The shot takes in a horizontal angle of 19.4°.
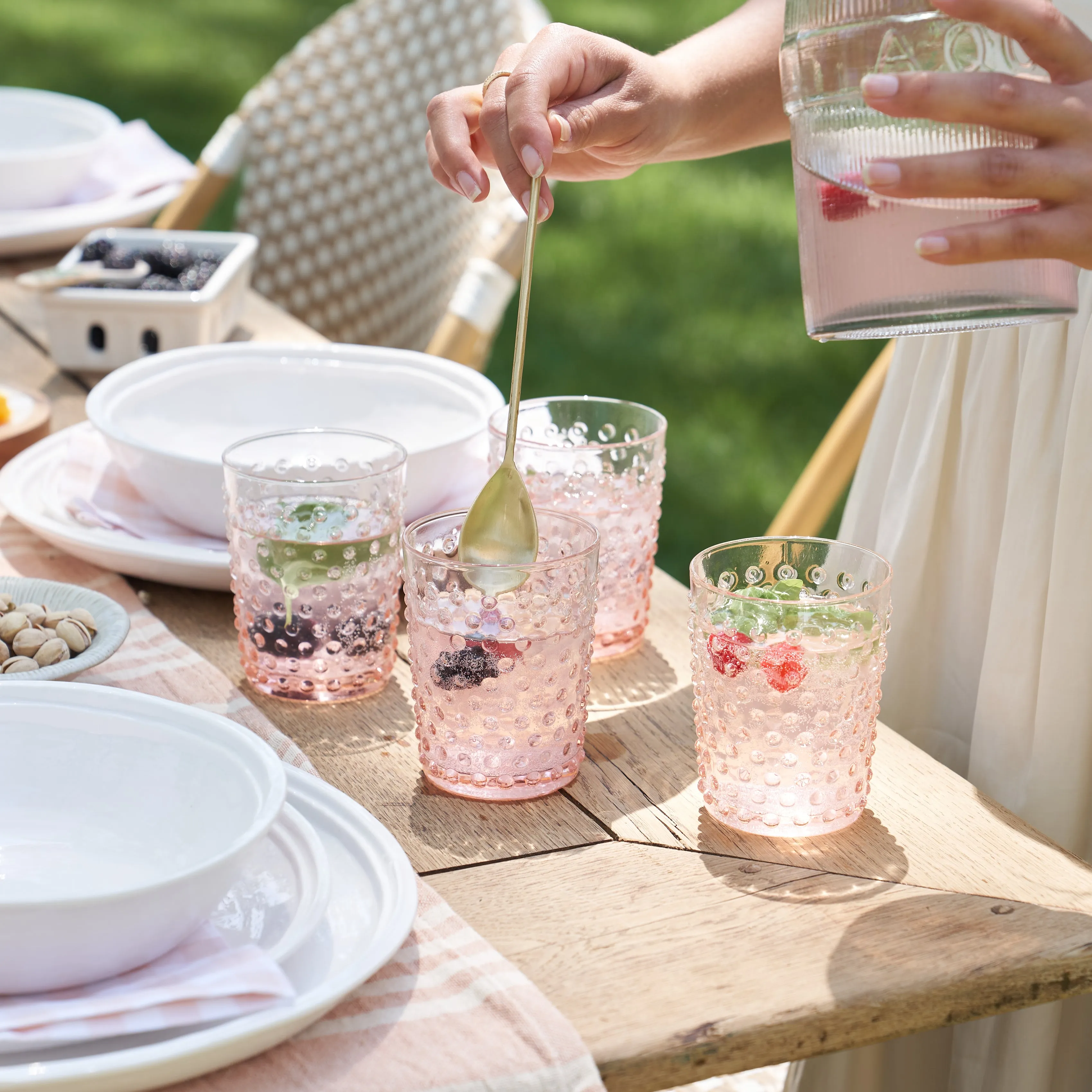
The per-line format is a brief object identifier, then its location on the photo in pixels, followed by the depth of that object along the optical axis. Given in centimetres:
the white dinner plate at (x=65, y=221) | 208
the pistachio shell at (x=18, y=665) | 136
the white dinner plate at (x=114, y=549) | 149
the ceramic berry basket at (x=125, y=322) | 183
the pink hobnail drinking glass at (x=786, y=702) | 130
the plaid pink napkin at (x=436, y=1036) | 117
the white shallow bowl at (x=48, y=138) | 212
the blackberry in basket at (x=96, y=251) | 191
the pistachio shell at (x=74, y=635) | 138
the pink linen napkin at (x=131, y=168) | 219
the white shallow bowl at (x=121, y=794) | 122
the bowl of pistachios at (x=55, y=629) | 136
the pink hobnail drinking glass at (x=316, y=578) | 141
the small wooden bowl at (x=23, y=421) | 164
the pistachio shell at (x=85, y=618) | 140
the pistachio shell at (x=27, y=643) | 137
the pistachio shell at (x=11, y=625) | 138
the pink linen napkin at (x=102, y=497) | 153
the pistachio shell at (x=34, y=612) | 139
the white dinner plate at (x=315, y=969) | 115
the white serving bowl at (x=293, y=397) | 159
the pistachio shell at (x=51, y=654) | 137
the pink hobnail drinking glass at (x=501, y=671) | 133
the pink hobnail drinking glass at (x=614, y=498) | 146
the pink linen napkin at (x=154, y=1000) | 116
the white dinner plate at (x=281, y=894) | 121
